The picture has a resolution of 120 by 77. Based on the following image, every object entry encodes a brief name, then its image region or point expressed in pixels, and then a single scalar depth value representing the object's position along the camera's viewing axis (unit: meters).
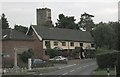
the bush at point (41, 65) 58.70
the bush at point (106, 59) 41.41
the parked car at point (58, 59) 69.50
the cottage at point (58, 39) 80.88
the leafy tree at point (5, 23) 127.14
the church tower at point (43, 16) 109.51
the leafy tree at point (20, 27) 122.79
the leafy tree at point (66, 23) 117.94
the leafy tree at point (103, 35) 85.86
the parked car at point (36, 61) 59.69
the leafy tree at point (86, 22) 140.70
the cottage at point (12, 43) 69.25
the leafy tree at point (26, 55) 67.71
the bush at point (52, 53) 78.16
